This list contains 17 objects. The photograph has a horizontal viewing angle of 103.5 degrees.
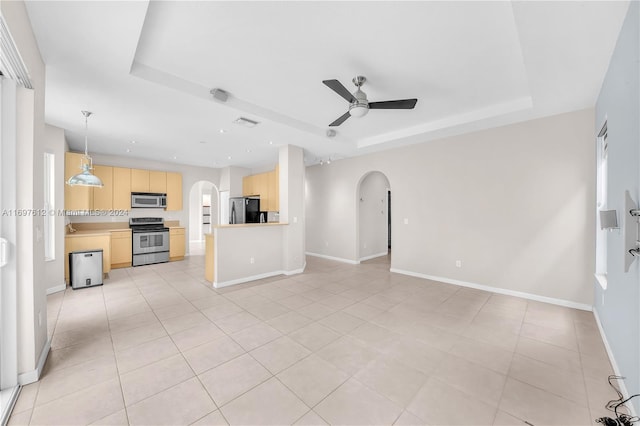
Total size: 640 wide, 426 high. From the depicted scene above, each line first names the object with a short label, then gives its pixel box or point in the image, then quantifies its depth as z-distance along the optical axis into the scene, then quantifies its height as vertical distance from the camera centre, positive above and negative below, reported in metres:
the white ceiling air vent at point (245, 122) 3.80 +1.42
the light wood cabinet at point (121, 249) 5.74 -0.77
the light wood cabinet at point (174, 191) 6.84 +0.65
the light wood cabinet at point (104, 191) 5.71 +0.56
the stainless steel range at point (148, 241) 5.99 -0.64
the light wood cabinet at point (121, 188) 5.98 +0.65
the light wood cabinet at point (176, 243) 6.64 -0.77
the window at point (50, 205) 4.22 +0.18
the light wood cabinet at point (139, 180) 6.24 +0.87
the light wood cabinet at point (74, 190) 4.80 +0.51
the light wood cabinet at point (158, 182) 6.53 +0.87
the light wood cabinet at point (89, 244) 4.76 -0.57
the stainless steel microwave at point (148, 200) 6.24 +0.37
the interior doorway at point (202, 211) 10.34 +0.14
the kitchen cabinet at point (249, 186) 7.13 +0.83
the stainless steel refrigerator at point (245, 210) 5.95 +0.09
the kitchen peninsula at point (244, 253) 4.49 -0.75
